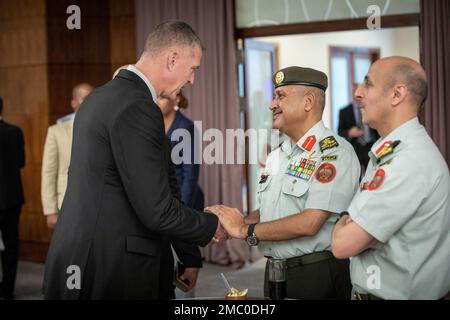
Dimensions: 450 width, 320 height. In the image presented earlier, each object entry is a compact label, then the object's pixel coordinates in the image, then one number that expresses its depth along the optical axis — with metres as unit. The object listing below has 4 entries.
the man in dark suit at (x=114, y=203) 2.11
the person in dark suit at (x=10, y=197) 5.18
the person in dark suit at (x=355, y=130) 6.86
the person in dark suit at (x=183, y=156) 4.03
